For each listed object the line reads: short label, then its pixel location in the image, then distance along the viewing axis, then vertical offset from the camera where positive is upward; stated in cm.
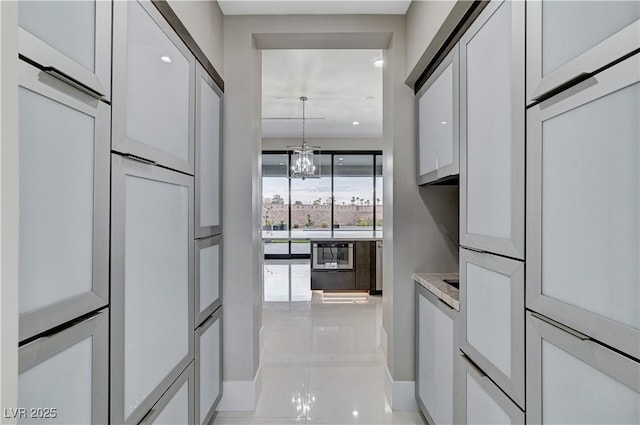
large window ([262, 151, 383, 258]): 890 +40
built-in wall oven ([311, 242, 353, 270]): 595 -71
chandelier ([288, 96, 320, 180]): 633 +83
